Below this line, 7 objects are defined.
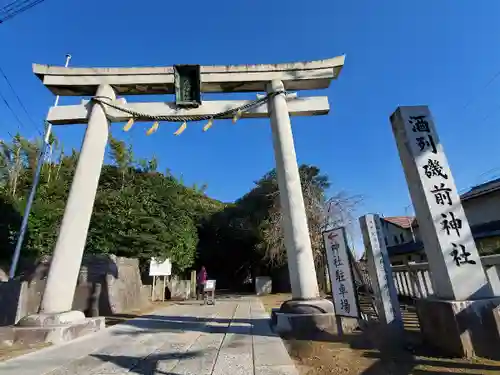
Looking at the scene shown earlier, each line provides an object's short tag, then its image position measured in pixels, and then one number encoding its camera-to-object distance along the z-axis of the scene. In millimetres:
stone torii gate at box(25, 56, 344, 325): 6418
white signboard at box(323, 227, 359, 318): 5035
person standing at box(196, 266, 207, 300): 13895
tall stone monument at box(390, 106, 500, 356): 3414
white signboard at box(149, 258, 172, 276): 12922
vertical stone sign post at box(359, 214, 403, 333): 5023
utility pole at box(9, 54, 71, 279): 9438
